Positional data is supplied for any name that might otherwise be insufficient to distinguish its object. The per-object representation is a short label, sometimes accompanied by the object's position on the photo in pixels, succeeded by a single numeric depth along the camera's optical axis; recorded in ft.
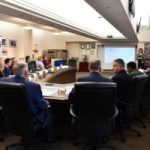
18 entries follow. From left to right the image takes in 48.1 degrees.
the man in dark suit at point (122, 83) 8.27
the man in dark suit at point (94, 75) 7.14
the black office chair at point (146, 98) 9.62
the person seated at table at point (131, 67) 10.95
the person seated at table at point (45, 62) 25.17
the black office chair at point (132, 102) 7.64
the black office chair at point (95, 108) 5.93
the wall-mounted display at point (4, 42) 23.12
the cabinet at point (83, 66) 34.02
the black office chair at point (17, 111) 5.80
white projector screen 33.76
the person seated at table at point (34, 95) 6.32
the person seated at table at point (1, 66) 10.53
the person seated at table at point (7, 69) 14.19
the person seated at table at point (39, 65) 18.15
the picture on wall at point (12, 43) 24.51
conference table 8.03
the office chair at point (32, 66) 15.27
